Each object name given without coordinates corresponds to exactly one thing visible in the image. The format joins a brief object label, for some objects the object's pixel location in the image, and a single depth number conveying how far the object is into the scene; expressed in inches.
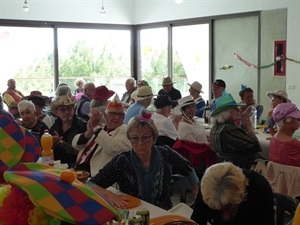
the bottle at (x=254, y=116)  234.1
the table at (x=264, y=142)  200.1
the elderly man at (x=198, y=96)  293.7
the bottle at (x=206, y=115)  254.5
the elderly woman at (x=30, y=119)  188.5
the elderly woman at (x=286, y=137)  157.2
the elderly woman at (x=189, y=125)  194.5
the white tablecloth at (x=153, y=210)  102.7
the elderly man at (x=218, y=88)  288.8
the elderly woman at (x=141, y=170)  117.3
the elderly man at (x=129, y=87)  351.6
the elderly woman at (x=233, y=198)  87.7
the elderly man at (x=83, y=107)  259.9
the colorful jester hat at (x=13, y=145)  65.3
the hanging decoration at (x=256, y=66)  320.8
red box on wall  321.1
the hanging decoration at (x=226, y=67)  361.6
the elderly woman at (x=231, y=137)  167.0
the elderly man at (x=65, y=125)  169.8
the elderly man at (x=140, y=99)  234.2
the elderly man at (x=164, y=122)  204.2
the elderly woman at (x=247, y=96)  250.2
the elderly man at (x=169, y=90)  331.6
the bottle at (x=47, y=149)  115.8
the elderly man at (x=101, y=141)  142.8
